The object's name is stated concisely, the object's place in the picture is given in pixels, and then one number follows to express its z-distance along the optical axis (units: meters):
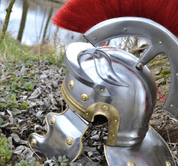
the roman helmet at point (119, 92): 0.70
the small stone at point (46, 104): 1.22
